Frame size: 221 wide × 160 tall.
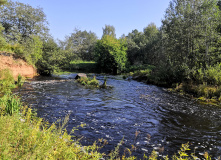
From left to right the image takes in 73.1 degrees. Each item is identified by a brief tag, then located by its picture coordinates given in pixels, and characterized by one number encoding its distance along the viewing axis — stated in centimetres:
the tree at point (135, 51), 4297
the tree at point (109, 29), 6844
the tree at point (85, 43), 2936
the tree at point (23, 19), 2930
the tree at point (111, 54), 3775
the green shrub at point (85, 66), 4011
